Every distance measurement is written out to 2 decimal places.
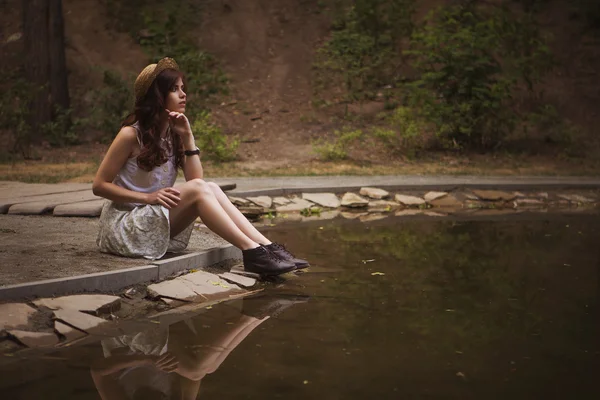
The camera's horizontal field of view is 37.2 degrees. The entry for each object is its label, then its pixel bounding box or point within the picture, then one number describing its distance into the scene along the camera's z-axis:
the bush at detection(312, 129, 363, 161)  14.06
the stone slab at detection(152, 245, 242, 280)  6.29
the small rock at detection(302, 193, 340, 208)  10.95
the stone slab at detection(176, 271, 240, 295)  6.17
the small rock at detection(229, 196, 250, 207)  10.07
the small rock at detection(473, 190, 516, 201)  11.56
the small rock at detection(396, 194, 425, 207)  11.34
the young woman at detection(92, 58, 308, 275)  6.38
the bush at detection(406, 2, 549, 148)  14.55
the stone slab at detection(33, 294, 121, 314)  5.28
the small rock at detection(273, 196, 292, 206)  10.63
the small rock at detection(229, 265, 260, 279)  6.65
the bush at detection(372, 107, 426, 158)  14.27
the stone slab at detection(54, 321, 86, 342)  4.97
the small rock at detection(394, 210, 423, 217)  10.61
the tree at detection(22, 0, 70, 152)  15.93
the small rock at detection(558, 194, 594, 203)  11.73
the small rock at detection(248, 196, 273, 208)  10.39
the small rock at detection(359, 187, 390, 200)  11.32
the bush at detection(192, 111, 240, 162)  13.81
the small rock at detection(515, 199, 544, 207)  11.58
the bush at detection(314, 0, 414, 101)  17.59
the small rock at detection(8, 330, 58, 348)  4.78
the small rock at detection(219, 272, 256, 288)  6.44
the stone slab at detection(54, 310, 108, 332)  5.10
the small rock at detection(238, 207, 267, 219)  9.82
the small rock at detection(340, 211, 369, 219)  10.44
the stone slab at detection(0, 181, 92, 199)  9.60
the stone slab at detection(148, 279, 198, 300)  5.90
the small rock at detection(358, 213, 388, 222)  10.26
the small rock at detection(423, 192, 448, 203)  11.47
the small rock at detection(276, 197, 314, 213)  10.55
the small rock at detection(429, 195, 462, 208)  11.42
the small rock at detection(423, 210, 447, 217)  10.61
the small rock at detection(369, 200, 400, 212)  11.13
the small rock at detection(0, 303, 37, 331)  4.89
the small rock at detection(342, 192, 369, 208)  11.05
